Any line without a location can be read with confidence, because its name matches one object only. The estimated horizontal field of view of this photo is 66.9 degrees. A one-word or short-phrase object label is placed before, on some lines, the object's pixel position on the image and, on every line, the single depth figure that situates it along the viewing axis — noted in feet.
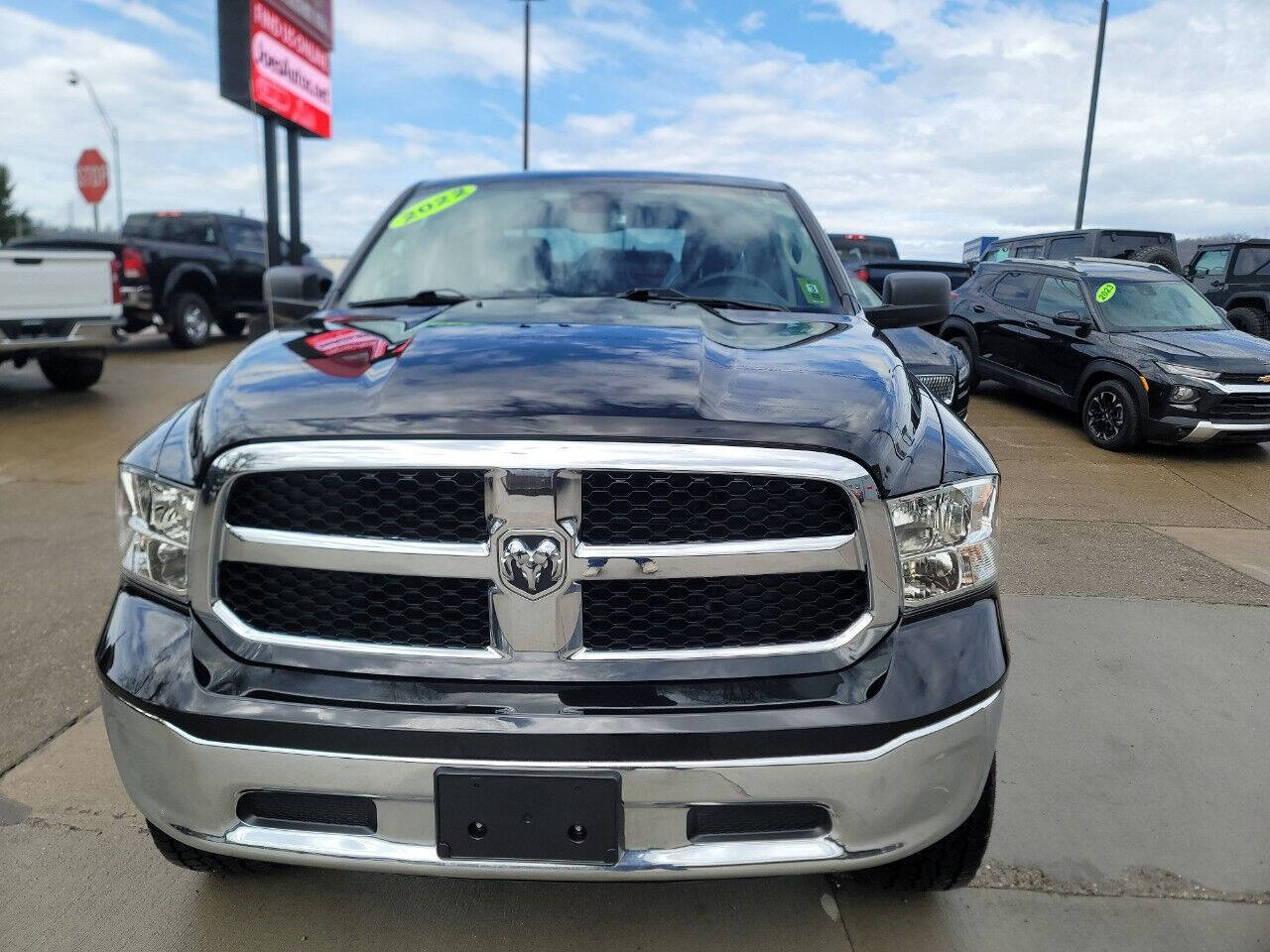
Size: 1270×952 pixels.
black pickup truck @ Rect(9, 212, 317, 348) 41.63
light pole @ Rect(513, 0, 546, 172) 92.85
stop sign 105.29
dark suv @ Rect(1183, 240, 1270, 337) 47.39
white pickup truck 26.43
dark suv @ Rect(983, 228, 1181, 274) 46.96
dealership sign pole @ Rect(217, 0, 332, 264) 51.08
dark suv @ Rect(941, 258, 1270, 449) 25.21
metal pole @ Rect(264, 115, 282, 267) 49.11
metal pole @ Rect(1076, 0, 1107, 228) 64.75
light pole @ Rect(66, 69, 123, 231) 105.81
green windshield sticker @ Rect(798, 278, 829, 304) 9.37
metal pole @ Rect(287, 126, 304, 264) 60.85
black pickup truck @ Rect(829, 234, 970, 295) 36.65
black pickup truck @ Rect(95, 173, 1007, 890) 5.22
